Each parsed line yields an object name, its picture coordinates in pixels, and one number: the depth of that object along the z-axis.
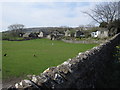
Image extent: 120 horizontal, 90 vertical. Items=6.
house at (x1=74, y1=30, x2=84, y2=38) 79.44
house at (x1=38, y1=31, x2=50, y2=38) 93.93
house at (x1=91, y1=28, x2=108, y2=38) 50.52
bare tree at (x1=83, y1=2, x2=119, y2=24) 46.88
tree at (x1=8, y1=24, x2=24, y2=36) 90.68
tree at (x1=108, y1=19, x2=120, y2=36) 44.09
